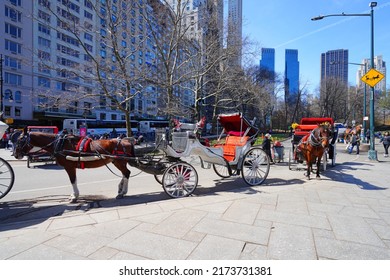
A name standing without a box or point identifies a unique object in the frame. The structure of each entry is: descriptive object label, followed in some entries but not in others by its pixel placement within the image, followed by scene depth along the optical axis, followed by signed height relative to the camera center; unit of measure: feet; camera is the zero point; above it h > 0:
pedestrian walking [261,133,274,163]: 40.83 -1.48
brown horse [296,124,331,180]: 25.29 -0.97
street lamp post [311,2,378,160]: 42.11 +6.77
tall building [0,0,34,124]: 132.67 +41.35
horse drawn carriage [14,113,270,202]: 18.21 -1.69
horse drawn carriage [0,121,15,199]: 16.79 +0.15
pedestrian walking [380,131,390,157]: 53.91 -1.42
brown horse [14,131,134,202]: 17.90 -1.20
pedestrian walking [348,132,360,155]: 57.18 -1.08
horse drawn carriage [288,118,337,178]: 25.39 -1.13
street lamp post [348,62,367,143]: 89.35 -0.20
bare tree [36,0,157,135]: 53.36 +15.54
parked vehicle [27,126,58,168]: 18.08 -1.28
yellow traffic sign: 40.13 +9.65
